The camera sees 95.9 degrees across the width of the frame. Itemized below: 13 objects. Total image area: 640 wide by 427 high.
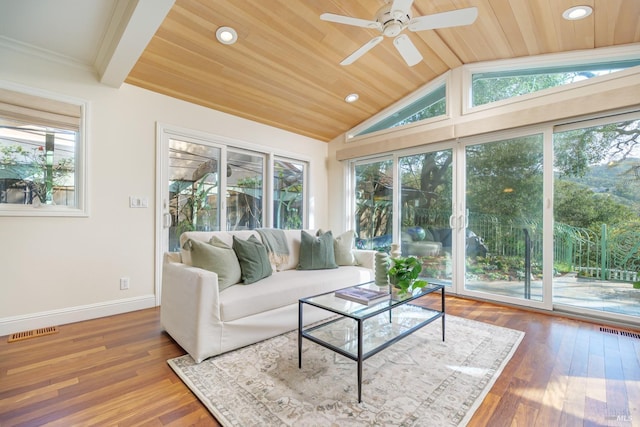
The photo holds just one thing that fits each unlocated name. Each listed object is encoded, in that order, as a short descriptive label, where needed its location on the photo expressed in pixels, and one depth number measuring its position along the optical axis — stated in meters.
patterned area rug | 1.44
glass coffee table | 1.67
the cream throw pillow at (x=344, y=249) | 3.32
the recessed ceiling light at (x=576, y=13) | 2.34
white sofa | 1.95
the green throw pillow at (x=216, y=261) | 2.24
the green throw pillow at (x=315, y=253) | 3.07
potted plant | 2.10
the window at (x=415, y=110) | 3.88
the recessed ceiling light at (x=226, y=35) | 2.57
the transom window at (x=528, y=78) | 2.81
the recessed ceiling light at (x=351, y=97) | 3.92
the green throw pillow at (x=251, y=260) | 2.45
